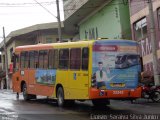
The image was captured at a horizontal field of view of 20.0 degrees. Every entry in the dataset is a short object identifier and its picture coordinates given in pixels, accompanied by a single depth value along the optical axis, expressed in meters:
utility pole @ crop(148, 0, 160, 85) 22.58
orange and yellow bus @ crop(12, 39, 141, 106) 16.94
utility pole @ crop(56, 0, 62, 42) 33.88
